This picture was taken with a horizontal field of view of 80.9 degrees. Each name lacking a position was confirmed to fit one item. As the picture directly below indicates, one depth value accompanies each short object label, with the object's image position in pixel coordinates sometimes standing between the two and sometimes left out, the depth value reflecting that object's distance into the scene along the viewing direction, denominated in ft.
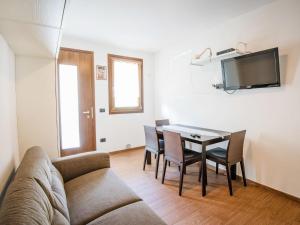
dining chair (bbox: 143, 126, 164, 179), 9.81
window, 13.74
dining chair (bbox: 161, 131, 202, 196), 8.02
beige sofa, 2.94
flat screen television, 7.40
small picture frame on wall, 13.00
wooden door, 11.74
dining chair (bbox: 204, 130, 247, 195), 7.79
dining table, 7.78
